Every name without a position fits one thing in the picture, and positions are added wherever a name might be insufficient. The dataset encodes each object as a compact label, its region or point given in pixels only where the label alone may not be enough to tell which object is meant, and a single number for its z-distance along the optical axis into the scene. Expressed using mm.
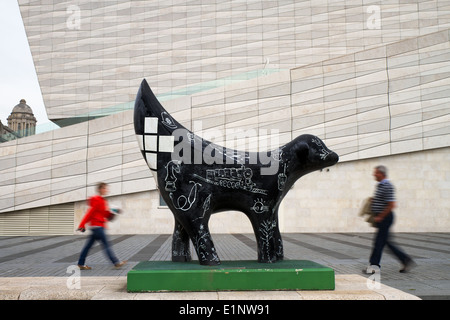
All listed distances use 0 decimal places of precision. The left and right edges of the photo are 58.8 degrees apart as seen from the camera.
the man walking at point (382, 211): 6551
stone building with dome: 57594
